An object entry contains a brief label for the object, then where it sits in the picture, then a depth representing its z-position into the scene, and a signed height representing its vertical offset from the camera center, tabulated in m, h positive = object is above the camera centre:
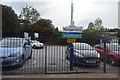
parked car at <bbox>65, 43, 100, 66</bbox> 7.29 -0.75
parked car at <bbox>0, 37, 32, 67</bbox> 6.67 -0.54
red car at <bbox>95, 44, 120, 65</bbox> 8.01 -0.73
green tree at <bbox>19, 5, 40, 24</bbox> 54.60 +9.76
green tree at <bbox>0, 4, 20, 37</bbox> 35.02 +4.64
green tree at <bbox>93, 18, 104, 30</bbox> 39.83 +4.74
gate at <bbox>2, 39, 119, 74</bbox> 6.77 -1.30
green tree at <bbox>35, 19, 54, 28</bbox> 46.20 +5.64
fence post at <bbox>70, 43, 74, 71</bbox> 6.77 -0.72
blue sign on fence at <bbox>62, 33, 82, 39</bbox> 7.04 +0.24
